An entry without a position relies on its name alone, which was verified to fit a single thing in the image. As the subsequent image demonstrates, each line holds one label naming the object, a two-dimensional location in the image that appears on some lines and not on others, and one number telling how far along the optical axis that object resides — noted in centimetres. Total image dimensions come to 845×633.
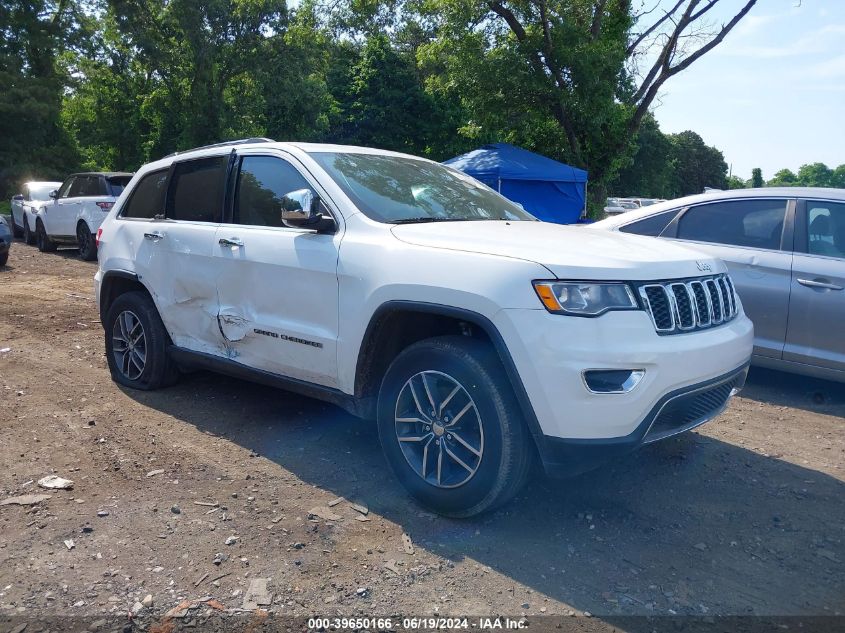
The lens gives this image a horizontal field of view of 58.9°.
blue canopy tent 1452
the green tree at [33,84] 3105
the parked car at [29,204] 1716
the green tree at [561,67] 1574
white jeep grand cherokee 322
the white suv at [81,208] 1423
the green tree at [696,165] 6819
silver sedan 559
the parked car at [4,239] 1309
